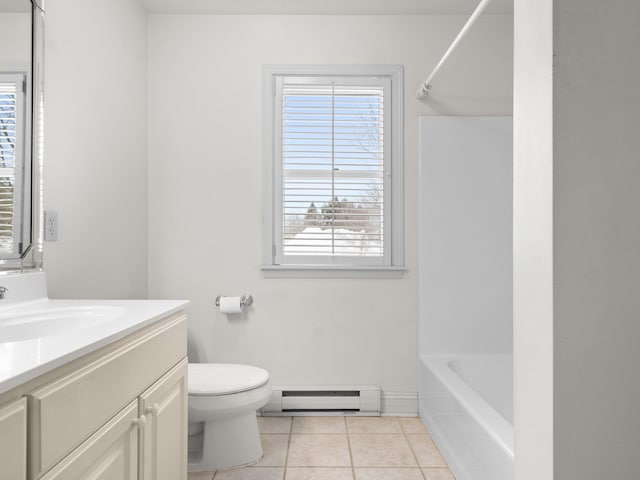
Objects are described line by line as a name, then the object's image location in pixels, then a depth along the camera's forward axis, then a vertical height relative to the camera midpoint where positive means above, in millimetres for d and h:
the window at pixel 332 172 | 2525 +404
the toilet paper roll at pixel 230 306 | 2418 -363
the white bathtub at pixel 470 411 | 1507 -740
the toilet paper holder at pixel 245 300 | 2459 -336
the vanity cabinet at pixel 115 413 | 757 -382
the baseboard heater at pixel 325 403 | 2502 -928
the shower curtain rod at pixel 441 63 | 1609 +860
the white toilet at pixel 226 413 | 1847 -739
